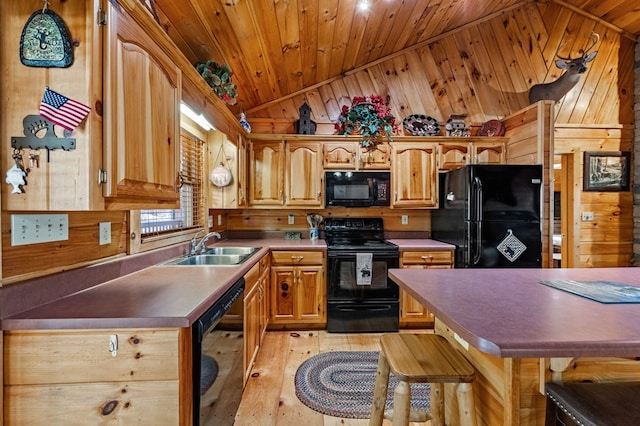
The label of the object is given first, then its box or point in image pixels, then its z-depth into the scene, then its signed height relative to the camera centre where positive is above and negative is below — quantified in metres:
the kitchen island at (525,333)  0.79 -0.33
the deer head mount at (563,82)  3.33 +1.44
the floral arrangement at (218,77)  2.14 +0.95
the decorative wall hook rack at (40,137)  0.95 +0.23
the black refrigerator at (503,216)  2.90 -0.05
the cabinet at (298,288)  3.10 -0.78
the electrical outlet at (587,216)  3.86 -0.07
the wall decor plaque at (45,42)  0.94 +0.52
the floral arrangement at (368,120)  3.35 +0.99
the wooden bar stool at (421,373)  1.13 -0.60
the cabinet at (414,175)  3.46 +0.40
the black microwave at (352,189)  3.41 +0.24
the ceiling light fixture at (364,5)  2.53 +1.72
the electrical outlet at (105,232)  1.47 -0.10
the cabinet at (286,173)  3.43 +0.42
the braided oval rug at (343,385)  1.96 -1.23
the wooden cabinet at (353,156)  3.43 +0.61
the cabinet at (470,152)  3.48 +0.66
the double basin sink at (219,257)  2.30 -0.37
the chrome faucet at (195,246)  2.48 -0.29
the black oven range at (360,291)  3.10 -0.80
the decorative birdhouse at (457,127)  3.60 +0.97
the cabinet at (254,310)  2.07 -0.76
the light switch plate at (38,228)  1.06 -0.06
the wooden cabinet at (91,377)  1.01 -0.55
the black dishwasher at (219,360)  1.18 -0.68
